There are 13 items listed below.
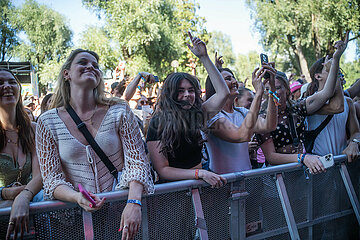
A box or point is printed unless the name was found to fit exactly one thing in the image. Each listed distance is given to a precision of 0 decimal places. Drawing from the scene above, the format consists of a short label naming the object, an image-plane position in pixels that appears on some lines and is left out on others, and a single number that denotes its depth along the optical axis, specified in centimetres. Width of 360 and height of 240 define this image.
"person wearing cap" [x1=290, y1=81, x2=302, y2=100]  653
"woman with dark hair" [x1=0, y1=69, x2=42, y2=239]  246
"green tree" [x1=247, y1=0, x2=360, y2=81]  1794
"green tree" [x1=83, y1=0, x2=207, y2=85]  2085
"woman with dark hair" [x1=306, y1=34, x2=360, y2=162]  325
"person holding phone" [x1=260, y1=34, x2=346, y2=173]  321
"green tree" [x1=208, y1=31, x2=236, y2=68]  5709
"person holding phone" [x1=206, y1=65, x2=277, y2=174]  273
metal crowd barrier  199
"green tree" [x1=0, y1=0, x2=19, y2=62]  3106
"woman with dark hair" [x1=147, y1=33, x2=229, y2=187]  249
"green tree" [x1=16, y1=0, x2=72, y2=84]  3200
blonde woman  207
